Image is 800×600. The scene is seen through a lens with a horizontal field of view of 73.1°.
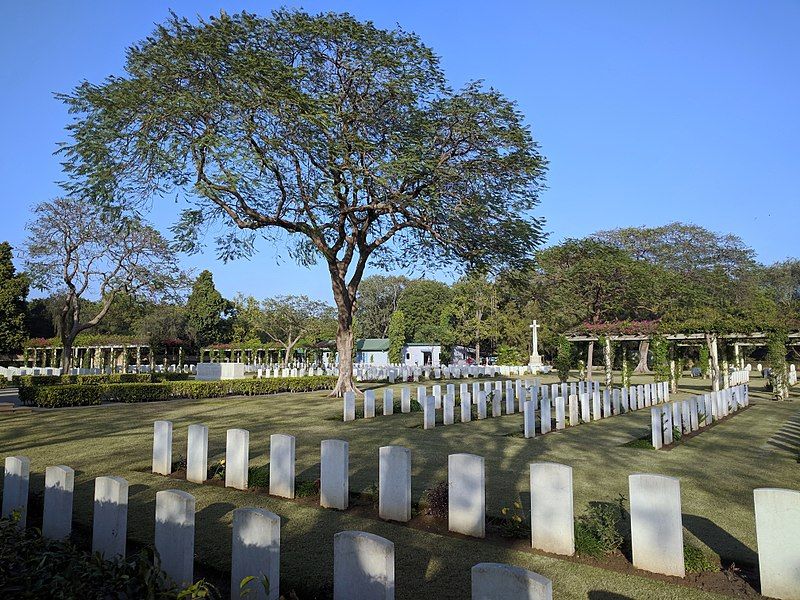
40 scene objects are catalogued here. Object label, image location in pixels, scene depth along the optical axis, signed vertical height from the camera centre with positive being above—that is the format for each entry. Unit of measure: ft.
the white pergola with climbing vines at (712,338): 78.40 -0.23
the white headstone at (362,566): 9.67 -4.21
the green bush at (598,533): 15.75 -5.88
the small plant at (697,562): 14.56 -6.13
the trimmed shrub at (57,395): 62.90 -6.73
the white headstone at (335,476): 20.47 -5.26
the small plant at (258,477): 23.89 -6.28
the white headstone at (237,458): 23.63 -5.28
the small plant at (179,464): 27.40 -6.48
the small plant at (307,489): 22.45 -6.37
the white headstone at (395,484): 19.04 -5.20
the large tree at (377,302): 247.70 +16.60
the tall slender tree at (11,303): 121.39 +8.18
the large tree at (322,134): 57.82 +23.67
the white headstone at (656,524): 14.28 -5.03
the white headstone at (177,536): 13.04 -4.83
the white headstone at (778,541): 12.83 -4.93
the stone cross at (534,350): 154.52 -3.84
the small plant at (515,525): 17.34 -6.16
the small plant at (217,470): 25.81 -6.41
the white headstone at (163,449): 26.55 -5.46
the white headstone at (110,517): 14.53 -4.87
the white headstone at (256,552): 11.32 -4.58
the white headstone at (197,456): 24.93 -5.47
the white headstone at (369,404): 50.80 -6.26
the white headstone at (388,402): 53.57 -6.44
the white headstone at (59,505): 16.37 -5.08
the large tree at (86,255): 100.22 +16.42
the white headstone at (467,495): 17.39 -5.14
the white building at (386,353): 198.18 -5.68
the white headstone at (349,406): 49.24 -6.23
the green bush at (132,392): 71.51 -7.18
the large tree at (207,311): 187.93 +9.70
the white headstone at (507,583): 8.44 -3.95
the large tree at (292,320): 163.22 +5.52
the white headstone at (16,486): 17.75 -4.90
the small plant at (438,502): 19.16 -5.94
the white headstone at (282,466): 22.22 -5.30
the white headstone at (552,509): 15.75 -5.07
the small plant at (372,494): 21.64 -6.49
